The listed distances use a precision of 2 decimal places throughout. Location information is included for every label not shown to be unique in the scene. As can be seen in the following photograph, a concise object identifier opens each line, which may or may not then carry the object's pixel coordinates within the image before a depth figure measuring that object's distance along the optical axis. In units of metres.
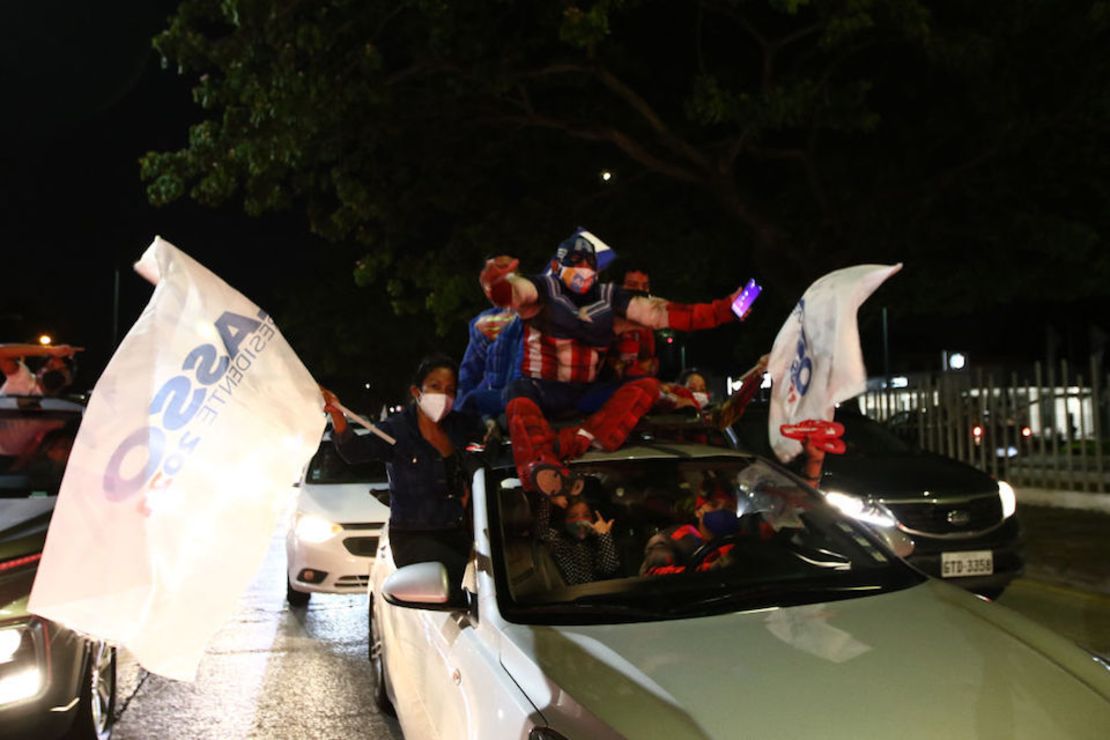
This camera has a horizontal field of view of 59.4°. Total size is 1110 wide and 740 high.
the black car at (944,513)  6.88
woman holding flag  5.09
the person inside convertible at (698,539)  3.73
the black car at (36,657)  3.94
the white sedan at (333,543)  7.44
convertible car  2.36
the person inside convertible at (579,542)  3.91
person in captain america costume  4.66
